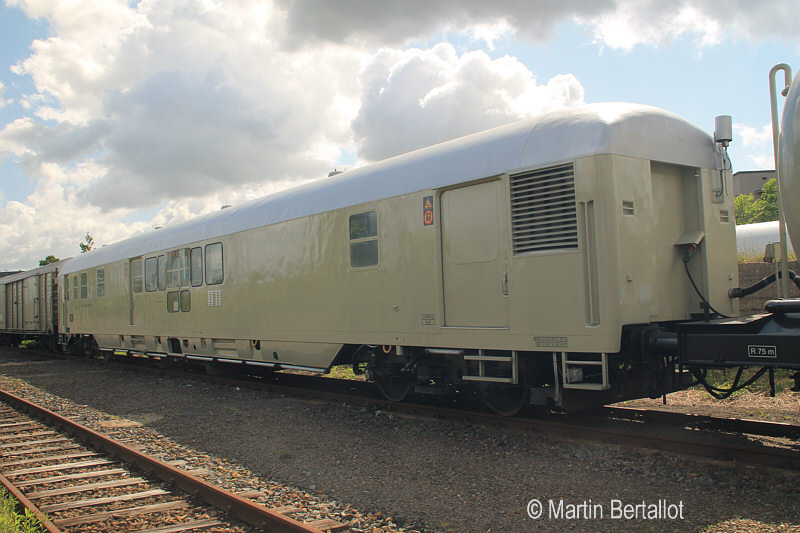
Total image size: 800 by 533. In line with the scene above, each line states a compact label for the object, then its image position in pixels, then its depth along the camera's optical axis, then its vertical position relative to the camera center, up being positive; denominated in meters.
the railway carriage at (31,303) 22.22 +0.34
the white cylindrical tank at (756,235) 20.48 +1.62
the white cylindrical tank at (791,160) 4.73 +0.93
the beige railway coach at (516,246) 5.92 +0.53
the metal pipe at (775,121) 5.24 +1.35
